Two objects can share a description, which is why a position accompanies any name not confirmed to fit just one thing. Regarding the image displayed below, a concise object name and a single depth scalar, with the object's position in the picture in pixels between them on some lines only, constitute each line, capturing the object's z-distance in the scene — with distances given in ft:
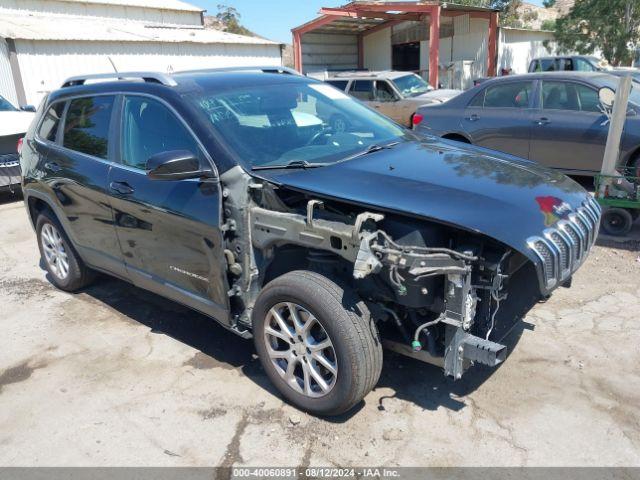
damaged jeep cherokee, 9.25
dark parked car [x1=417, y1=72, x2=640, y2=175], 22.88
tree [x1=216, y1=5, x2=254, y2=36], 159.22
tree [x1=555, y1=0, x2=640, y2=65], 74.84
